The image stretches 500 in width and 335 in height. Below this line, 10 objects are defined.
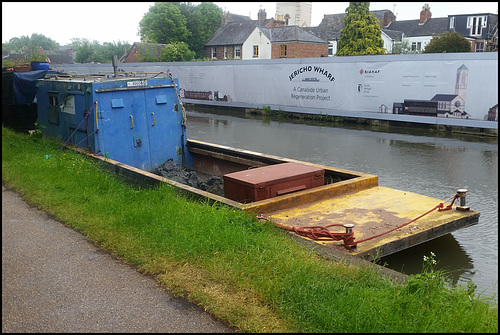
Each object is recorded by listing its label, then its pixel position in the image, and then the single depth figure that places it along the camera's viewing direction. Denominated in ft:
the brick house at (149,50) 186.70
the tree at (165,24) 215.92
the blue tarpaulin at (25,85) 46.88
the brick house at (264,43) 191.88
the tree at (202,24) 228.22
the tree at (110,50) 271.49
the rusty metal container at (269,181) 24.41
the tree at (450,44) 134.10
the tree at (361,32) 149.38
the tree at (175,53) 176.86
